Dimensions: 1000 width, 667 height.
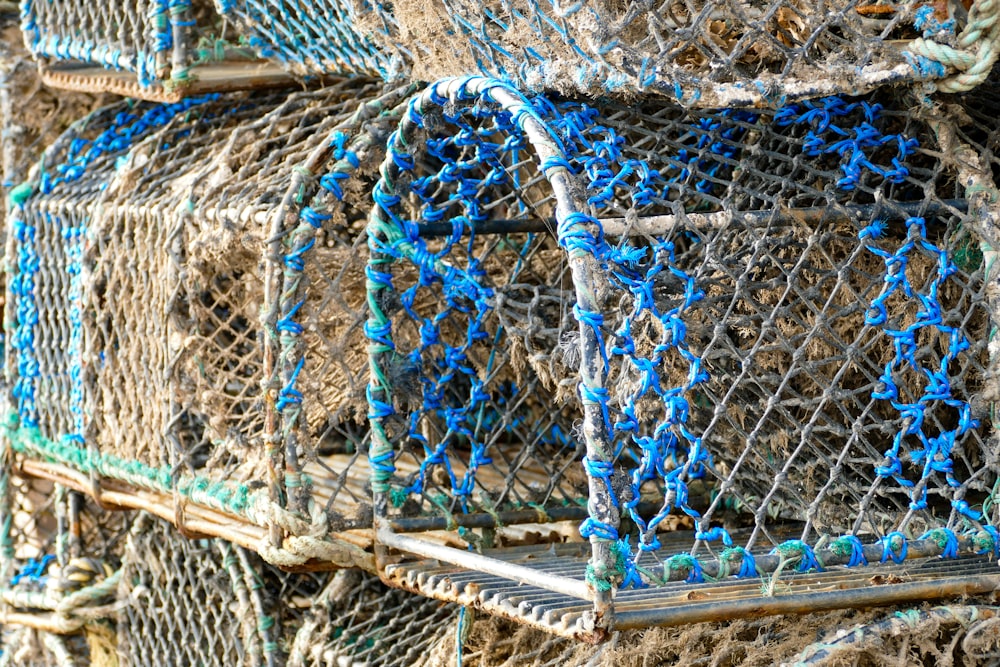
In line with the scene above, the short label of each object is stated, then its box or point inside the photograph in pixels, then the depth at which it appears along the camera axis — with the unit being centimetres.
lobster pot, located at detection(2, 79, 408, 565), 260
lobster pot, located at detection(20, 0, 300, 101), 311
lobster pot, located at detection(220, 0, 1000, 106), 192
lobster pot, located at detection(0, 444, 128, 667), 373
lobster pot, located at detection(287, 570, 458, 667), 290
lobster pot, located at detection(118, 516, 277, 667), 318
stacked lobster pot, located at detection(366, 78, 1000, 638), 203
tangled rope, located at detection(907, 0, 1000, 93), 188
